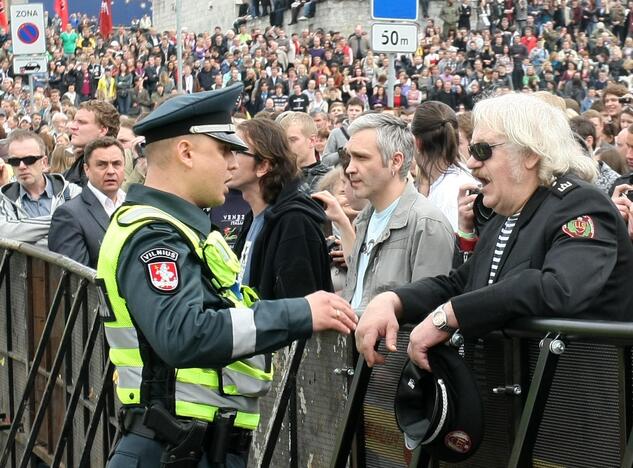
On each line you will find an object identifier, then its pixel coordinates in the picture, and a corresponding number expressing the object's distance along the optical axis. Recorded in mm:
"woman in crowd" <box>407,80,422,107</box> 30398
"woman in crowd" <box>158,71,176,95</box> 34491
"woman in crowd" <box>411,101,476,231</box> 6902
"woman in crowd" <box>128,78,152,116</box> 32938
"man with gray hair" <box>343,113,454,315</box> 5445
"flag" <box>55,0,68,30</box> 51812
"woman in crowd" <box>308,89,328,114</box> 28109
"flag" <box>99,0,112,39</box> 49344
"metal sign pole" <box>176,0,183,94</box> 27131
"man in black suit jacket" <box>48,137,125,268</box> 7438
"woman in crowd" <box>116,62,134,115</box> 35906
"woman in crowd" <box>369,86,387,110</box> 30266
